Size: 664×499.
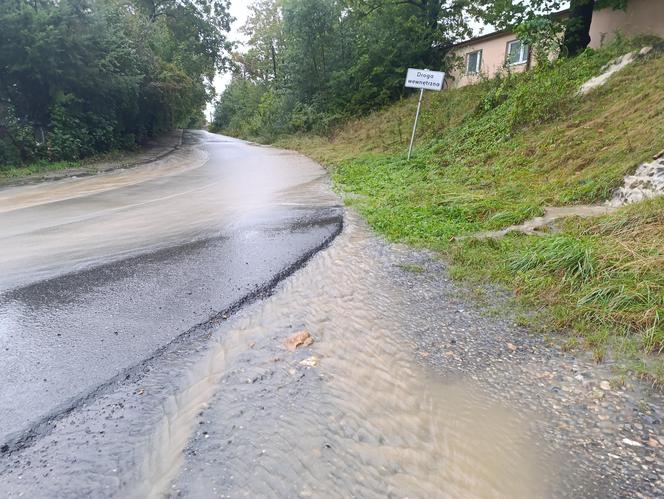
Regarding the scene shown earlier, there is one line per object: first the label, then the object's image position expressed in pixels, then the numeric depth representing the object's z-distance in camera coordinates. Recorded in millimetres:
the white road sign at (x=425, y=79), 12172
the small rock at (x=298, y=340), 3902
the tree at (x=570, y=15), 15086
